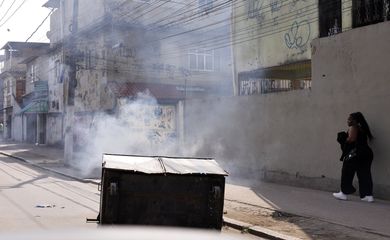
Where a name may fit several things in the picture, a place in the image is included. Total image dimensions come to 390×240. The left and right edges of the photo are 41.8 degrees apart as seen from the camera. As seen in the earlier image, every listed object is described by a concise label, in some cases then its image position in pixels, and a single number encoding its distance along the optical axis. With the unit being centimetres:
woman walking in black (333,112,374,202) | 930
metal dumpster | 589
